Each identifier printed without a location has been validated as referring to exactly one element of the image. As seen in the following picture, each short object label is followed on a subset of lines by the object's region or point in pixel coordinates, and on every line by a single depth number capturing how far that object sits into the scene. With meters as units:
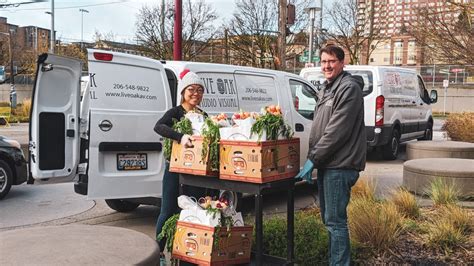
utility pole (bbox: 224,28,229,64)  33.46
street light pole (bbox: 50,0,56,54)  37.66
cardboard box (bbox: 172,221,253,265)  3.98
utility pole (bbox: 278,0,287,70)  15.80
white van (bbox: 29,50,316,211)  5.52
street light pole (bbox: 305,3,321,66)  19.61
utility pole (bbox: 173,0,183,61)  12.68
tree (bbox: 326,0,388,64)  36.56
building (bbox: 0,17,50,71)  41.28
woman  4.66
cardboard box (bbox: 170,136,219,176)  4.09
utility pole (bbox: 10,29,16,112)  30.07
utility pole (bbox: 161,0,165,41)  28.95
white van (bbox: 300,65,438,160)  11.69
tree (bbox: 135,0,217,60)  33.03
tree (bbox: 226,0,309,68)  31.72
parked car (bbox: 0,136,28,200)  8.25
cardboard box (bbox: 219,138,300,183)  3.82
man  3.80
